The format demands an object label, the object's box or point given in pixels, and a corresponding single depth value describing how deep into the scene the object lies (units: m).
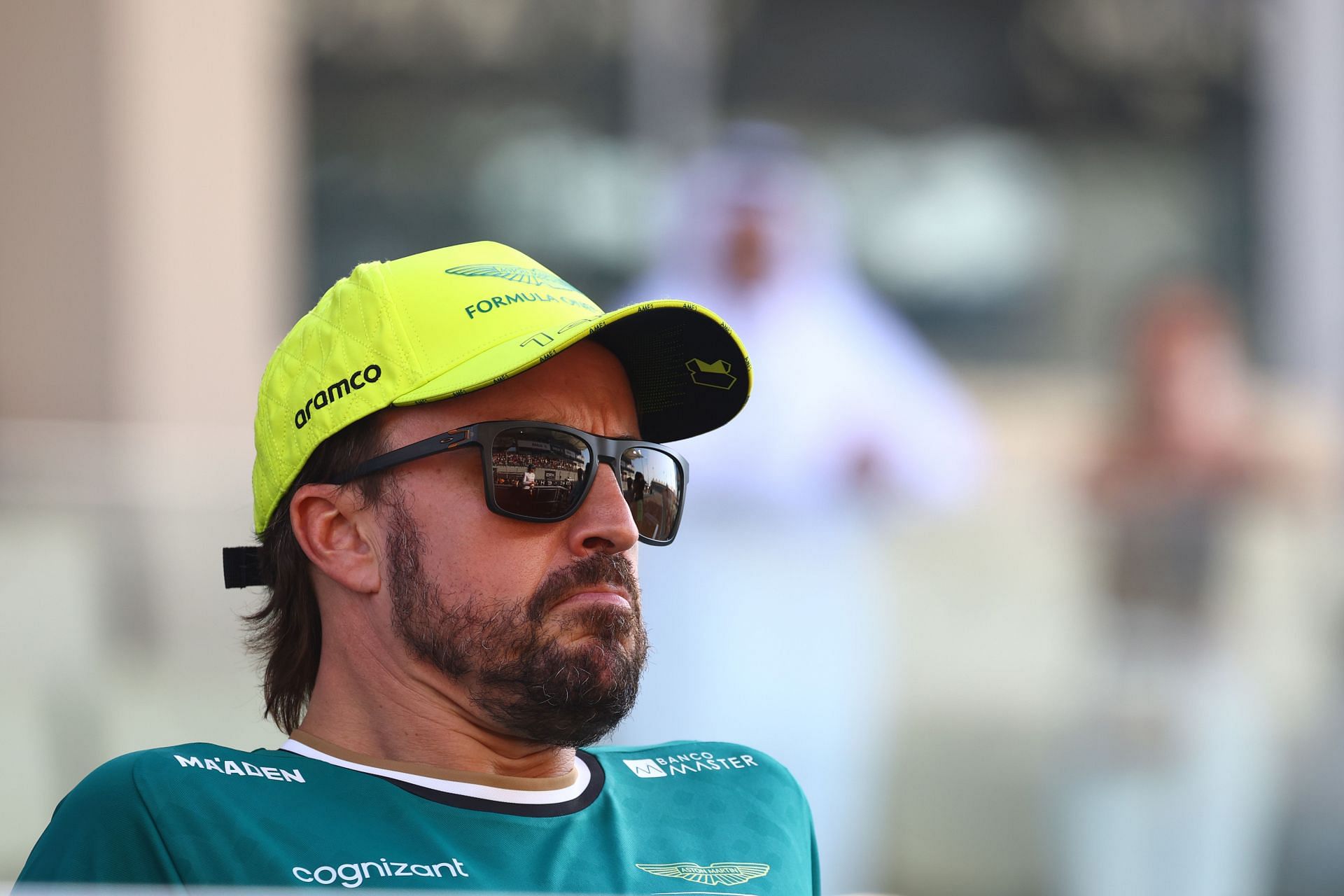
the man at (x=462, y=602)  5.33
